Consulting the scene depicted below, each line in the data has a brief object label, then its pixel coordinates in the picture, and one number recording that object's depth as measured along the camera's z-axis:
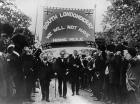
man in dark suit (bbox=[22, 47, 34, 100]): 15.03
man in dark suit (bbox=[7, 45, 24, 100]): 9.85
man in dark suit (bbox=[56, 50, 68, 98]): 17.55
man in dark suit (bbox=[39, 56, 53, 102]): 16.41
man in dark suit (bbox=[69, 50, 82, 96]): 18.73
